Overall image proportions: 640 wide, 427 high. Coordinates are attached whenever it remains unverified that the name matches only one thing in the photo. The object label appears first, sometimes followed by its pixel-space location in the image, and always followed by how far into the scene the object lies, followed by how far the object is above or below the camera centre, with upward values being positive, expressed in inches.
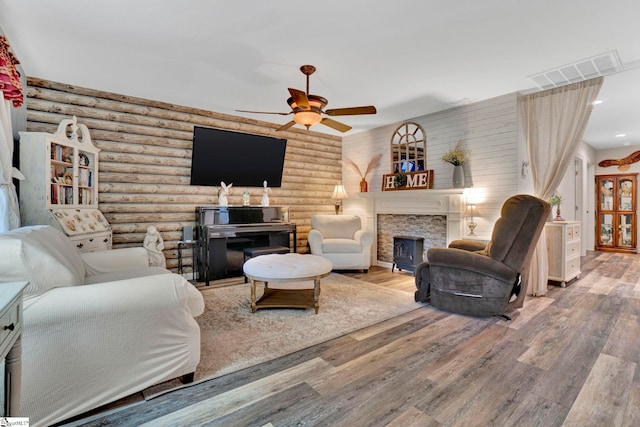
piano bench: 179.3 -22.9
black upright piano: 174.6 -13.8
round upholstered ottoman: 115.4 -23.5
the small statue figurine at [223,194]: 189.3 +11.1
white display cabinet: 118.6 +11.7
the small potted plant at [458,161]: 172.9 +29.3
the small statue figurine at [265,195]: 207.0 +11.2
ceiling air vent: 123.5 +61.3
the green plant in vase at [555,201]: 176.7 +6.4
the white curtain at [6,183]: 93.7 +8.8
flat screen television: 182.5 +34.3
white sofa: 57.7 -25.0
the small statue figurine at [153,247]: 156.3 -17.9
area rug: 87.4 -40.9
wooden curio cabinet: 277.1 +0.0
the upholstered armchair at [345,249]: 194.5 -23.6
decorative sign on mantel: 194.5 +21.1
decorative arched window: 200.2 +43.0
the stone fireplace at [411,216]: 180.4 -2.4
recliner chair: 112.7 -20.7
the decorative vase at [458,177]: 172.7 +19.9
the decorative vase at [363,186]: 234.5 +19.9
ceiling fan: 114.0 +41.1
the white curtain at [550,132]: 141.7 +38.9
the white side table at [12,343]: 40.0 -17.9
